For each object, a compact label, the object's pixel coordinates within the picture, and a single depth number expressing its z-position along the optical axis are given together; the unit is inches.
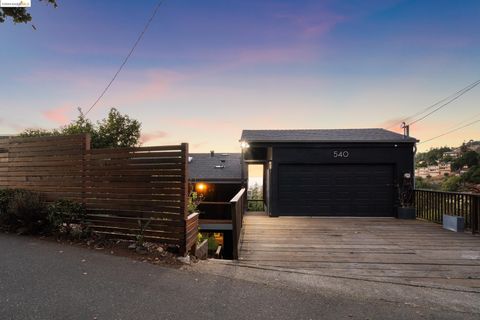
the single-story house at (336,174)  404.2
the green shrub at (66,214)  208.5
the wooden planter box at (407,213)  386.3
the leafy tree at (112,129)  560.3
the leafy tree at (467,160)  953.0
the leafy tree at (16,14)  171.9
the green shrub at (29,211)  215.0
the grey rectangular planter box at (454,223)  296.5
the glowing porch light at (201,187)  580.5
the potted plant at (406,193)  397.7
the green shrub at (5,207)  233.8
